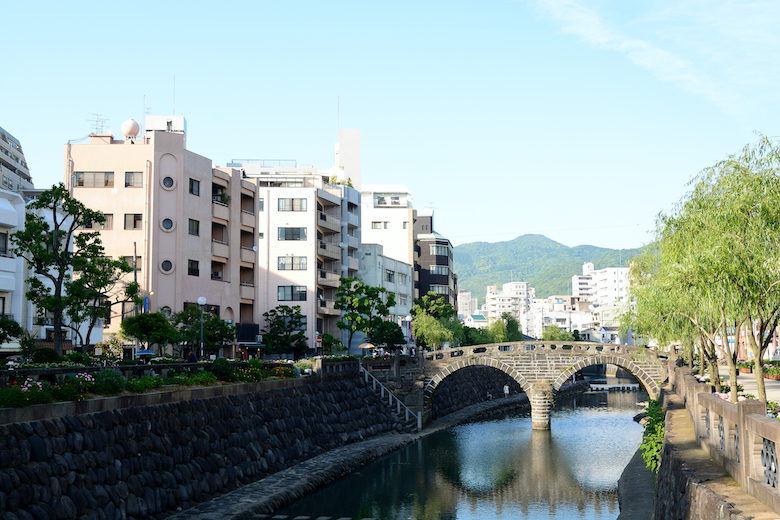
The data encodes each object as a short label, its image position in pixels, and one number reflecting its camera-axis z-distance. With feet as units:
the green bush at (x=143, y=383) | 81.51
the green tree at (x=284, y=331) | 199.11
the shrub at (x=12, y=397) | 60.18
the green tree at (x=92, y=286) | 102.17
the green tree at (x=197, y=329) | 152.05
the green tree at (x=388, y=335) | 207.19
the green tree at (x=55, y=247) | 98.02
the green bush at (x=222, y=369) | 106.93
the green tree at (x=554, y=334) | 461.82
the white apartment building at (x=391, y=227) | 319.47
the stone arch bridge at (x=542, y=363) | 173.37
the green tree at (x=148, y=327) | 125.90
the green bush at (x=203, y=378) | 98.37
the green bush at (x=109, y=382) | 75.66
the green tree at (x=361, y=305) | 199.72
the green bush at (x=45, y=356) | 89.15
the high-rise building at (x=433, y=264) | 342.23
